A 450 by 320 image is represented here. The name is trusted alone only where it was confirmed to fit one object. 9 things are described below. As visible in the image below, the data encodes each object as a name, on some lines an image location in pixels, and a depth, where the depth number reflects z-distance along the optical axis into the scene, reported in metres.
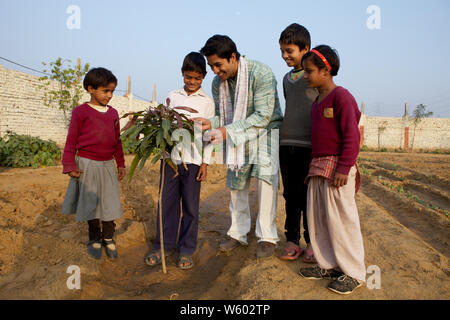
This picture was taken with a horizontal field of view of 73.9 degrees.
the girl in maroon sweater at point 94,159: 2.65
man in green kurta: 2.60
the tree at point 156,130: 2.34
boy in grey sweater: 2.56
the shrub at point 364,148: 20.60
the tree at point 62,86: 9.24
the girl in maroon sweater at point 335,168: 2.10
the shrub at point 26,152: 6.75
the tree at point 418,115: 21.01
